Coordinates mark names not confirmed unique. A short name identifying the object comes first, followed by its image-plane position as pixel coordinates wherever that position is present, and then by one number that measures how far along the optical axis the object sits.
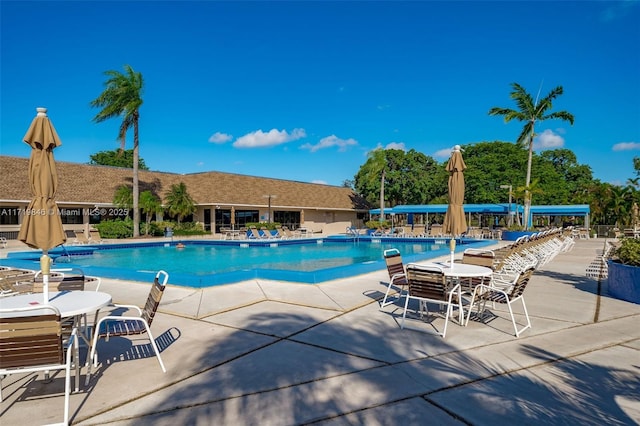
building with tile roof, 23.67
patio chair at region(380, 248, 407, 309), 6.88
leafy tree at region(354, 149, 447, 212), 42.81
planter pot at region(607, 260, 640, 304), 6.68
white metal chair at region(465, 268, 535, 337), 5.13
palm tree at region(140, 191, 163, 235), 26.30
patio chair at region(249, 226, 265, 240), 25.36
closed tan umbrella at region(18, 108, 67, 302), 4.07
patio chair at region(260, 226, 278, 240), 25.85
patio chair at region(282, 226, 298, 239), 26.76
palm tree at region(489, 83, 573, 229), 26.08
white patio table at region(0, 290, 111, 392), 3.48
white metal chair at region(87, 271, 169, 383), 3.72
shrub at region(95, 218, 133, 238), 24.64
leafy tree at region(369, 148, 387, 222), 39.53
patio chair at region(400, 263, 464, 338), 5.02
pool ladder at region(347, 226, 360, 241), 26.45
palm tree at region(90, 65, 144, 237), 26.14
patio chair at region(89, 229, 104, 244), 21.82
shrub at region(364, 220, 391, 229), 33.67
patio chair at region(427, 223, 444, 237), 26.80
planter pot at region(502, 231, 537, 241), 22.77
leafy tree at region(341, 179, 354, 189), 80.38
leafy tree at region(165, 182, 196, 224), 27.20
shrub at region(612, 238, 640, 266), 6.97
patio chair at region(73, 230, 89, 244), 21.11
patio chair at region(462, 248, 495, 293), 6.89
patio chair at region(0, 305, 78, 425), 2.87
